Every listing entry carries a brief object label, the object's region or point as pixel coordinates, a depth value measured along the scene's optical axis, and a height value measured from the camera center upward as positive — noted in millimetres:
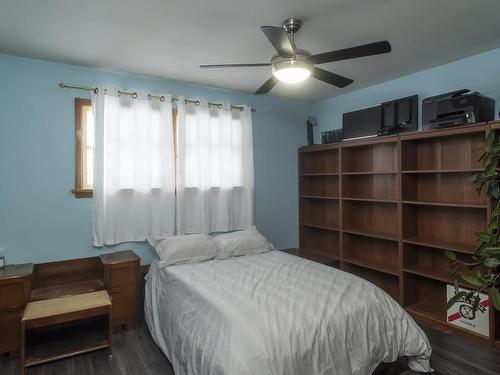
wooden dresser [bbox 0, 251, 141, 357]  2379 -855
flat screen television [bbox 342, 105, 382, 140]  3432 +746
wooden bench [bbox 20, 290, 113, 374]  2174 -922
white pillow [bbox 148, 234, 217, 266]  2863 -589
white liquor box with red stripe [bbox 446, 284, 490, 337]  2559 -1129
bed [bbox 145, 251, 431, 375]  1603 -822
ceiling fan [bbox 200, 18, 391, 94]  1812 +837
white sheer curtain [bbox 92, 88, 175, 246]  3010 +207
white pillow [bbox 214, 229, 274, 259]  3146 -598
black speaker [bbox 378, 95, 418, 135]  3197 +752
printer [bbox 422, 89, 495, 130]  2580 +672
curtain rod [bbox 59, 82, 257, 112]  2912 +984
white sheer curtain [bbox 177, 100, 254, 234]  3443 +219
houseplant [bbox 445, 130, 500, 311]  2035 -377
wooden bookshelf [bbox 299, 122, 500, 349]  2852 -273
